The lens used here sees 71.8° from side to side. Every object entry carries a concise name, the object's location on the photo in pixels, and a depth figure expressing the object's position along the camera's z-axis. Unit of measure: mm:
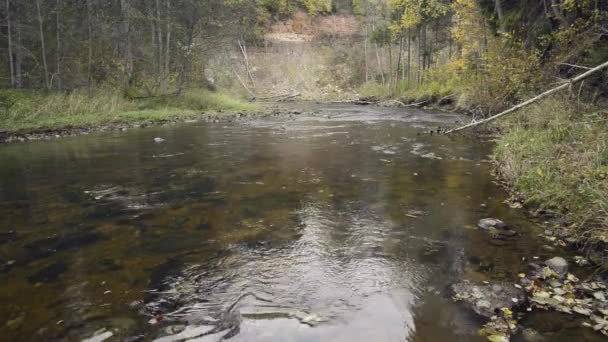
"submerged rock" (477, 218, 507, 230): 5953
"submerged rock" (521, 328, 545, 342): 3543
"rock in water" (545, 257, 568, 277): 4624
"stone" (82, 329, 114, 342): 3541
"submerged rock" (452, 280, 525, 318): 4012
